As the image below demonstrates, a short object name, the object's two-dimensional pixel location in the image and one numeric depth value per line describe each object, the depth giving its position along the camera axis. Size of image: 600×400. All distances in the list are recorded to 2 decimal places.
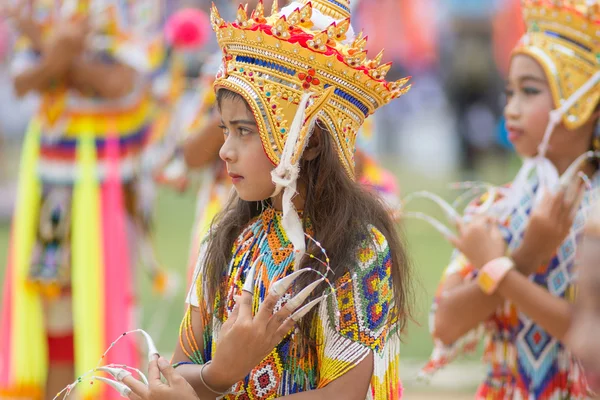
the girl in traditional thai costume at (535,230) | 6.55
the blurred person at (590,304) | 2.83
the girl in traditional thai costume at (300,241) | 4.84
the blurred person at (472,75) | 31.33
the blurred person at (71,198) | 10.09
